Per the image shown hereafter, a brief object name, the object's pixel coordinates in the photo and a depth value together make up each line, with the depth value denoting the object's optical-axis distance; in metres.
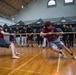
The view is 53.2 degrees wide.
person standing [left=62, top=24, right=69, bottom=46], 4.47
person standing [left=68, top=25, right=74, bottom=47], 4.40
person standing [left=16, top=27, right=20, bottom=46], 4.97
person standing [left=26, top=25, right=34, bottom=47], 4.80
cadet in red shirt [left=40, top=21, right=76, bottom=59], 2.52
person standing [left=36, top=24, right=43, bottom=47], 4.76
